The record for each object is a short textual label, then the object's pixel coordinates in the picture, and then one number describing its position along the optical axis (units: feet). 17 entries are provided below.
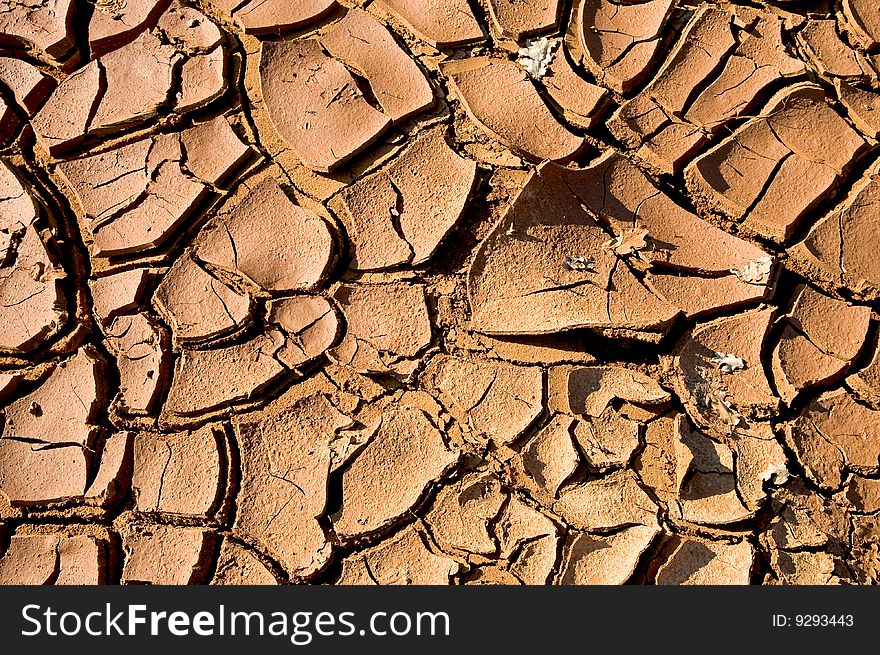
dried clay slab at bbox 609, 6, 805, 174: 2.01
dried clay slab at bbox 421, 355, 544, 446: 1.92
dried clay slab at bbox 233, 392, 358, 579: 1.91
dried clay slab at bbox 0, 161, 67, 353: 1.99
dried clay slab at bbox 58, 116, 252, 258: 2.02
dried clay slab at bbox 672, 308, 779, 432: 1.91
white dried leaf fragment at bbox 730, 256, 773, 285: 1.93
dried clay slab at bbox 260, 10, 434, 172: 2.02
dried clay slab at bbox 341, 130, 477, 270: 1.99
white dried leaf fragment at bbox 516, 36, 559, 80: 2.05
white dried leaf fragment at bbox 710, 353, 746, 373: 1.93
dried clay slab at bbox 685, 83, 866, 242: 1.98
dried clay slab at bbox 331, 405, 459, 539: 1.91
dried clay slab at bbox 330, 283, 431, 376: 1.96
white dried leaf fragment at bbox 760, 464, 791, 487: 1.88
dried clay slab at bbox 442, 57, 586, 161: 2.00
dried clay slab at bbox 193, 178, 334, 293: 1.98
